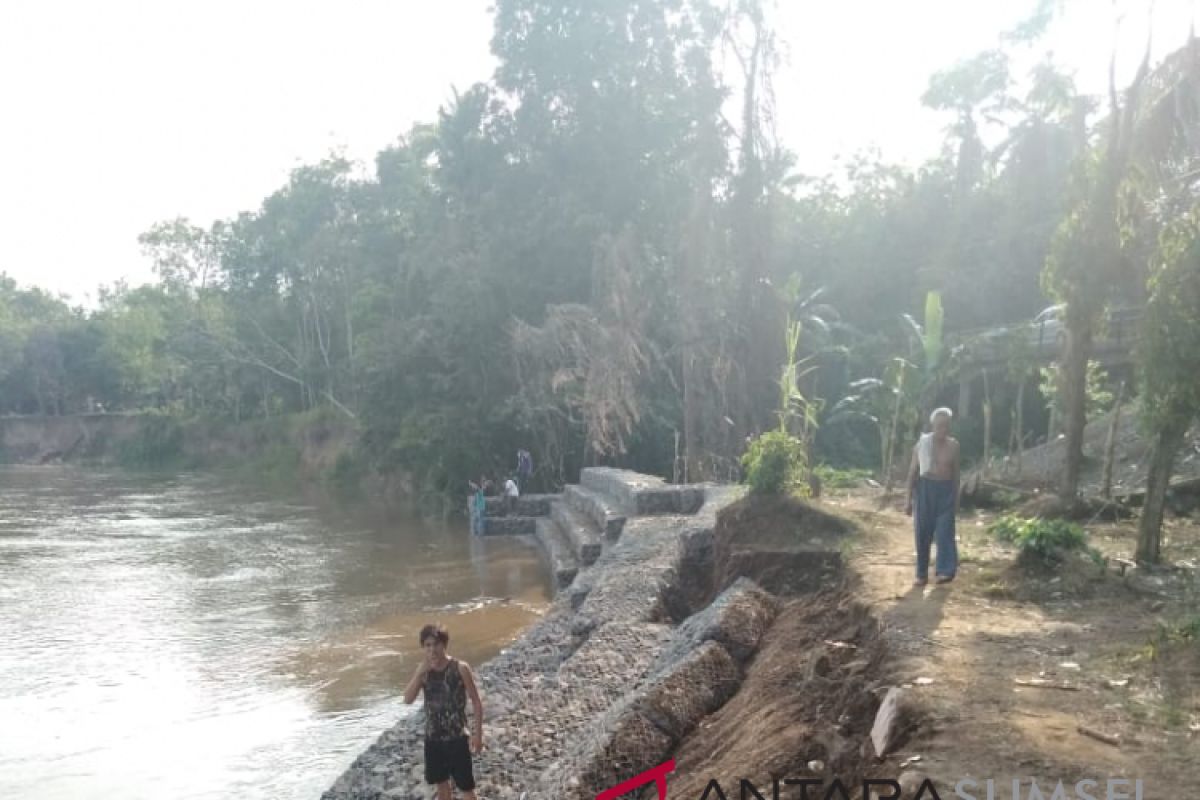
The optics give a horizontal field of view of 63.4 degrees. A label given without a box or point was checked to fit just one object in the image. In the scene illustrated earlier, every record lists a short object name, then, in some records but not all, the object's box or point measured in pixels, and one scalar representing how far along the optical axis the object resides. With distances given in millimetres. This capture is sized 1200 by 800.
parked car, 15415
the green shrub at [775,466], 9625
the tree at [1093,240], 9234
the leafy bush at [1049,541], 7465
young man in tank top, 5590
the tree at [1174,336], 6820
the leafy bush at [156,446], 52375
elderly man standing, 7324
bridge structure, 18125
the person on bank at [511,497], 24578
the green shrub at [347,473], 38344
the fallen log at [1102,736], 3997
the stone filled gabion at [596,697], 5566
